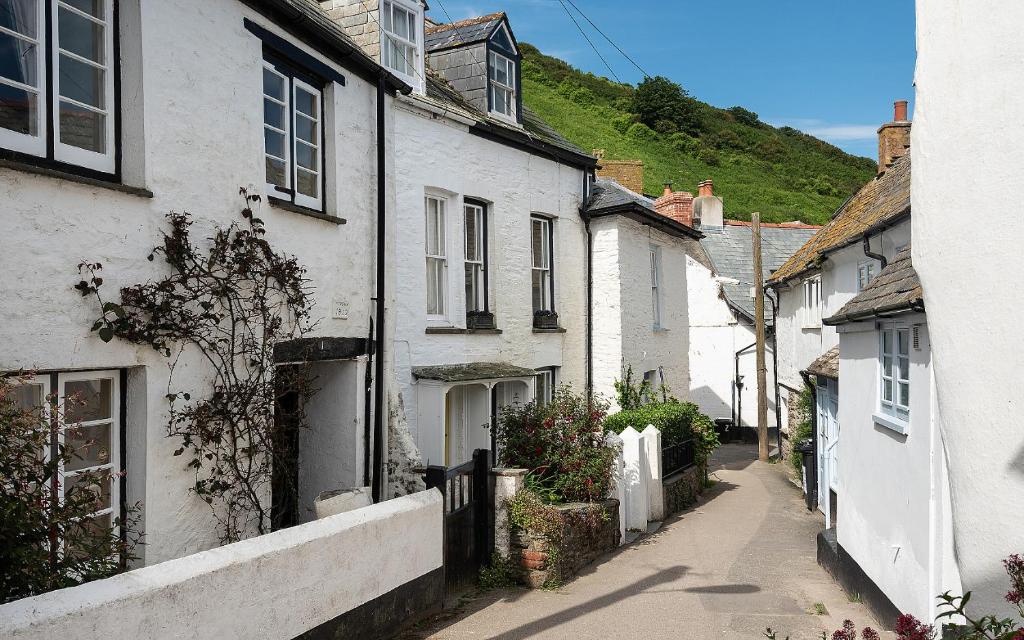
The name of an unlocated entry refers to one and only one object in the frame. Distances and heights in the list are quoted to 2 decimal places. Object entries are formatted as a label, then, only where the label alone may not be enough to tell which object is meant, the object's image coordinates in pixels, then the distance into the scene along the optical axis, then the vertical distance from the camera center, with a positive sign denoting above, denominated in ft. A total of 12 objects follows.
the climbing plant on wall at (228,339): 21.33 +0.18
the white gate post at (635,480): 43.96 -7.70
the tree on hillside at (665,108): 246.68 +71.35
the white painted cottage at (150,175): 18.30 +4.75
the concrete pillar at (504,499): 32.32 -6.34
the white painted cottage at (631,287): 52.42 +3.65
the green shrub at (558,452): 36.55 -5.15
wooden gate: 28.84 -6.72
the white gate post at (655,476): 46.98 -8.07
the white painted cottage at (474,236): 37.86 +5.76
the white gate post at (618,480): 40.88 -7.26
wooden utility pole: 78.74 +1.37
